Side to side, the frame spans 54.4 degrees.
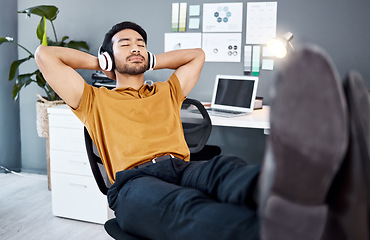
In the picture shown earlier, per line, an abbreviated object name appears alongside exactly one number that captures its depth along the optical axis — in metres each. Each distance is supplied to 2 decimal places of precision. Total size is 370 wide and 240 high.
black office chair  1.43
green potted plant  2.62
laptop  2.37
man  0.66
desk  1.98
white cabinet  2.22
